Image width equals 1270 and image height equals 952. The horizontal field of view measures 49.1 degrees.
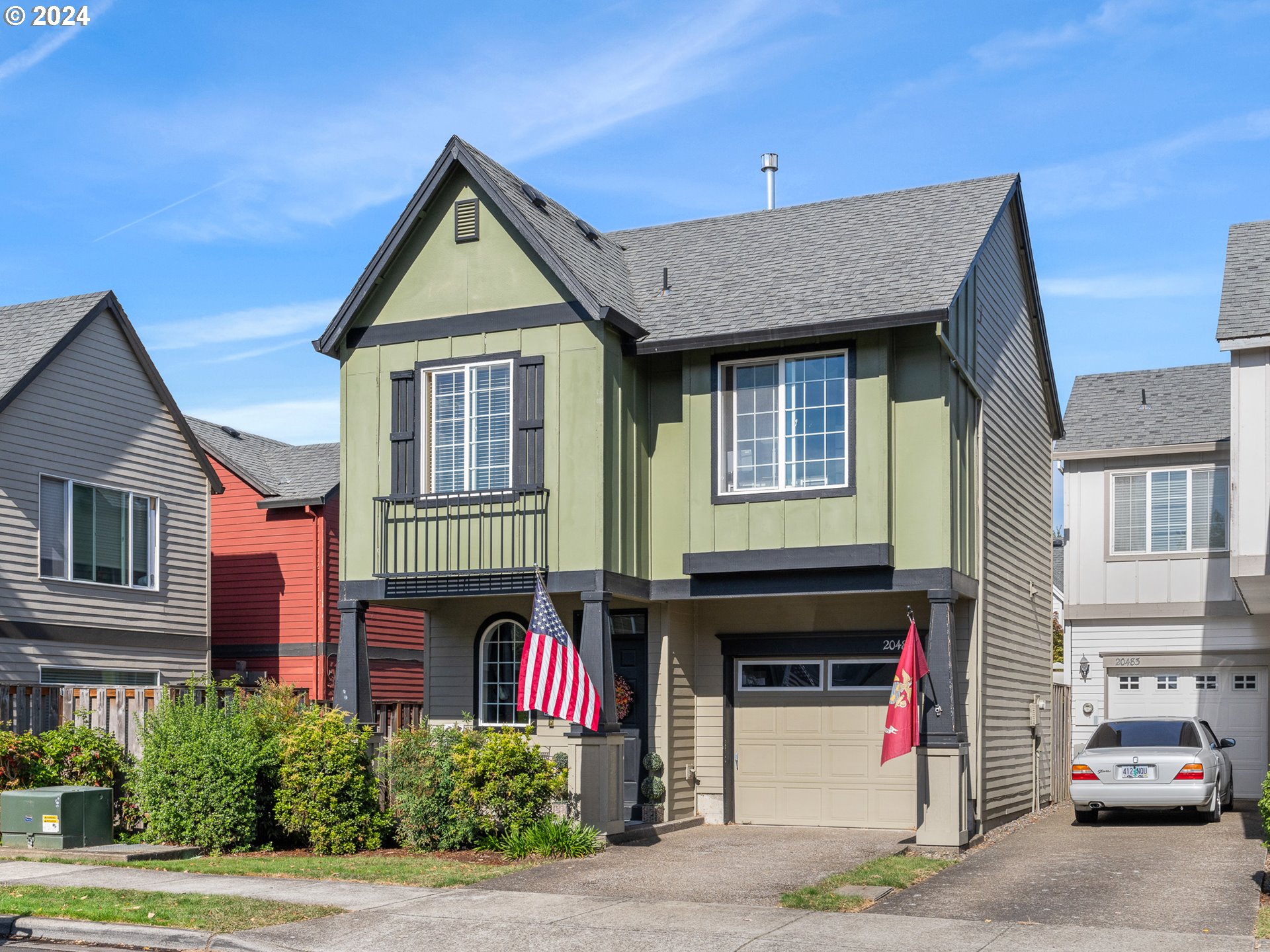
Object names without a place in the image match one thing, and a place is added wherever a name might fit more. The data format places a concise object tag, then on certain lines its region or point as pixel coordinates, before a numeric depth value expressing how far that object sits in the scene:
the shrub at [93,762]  15.55
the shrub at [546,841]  14.16
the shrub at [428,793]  14.62
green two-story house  16.08
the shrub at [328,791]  14.79
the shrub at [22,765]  15.18
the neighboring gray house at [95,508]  20.70
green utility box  14.27
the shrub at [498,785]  14.41
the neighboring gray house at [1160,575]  23.03
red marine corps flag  15.23
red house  25.95
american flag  15.10
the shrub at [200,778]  14.76
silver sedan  17.70
